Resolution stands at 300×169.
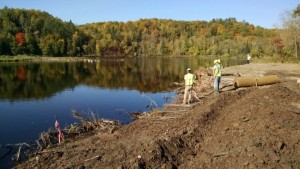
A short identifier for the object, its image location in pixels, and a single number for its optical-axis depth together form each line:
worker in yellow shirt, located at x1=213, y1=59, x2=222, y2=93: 16.64
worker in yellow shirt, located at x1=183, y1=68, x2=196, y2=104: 14.84
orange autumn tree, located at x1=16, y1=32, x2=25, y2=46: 90.92
